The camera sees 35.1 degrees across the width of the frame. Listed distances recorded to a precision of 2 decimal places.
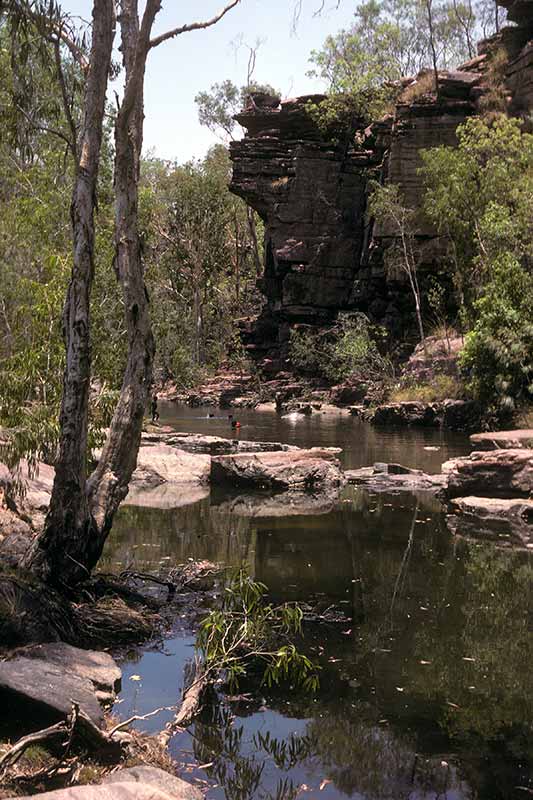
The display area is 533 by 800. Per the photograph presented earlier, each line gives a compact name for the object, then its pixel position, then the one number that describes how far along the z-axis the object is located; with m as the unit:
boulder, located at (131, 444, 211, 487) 14.65
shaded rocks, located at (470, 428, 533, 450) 14.31
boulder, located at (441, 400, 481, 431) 24.64
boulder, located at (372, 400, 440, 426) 26.36
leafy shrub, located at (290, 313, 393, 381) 34.72
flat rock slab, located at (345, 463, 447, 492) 14.04
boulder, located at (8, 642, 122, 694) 5.05
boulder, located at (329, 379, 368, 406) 33.88
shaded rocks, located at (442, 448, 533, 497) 12.02
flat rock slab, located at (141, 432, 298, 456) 17.59
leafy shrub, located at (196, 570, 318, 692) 5.39
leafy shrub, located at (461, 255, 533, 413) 22.03
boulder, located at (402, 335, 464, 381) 29.00
